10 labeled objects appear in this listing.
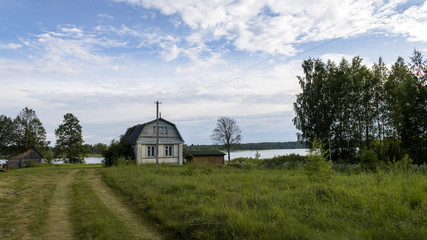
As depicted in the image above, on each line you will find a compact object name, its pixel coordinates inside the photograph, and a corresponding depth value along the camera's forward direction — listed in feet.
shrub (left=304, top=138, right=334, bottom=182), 36.55
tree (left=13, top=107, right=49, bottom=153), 165.78
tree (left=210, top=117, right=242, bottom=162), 181.88
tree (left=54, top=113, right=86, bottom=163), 159.94
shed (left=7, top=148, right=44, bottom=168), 128.67
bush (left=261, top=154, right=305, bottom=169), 118.65
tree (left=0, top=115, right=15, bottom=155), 165.58
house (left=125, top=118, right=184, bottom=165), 106.42
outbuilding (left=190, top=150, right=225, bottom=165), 138.41
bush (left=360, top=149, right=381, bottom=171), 60.53
